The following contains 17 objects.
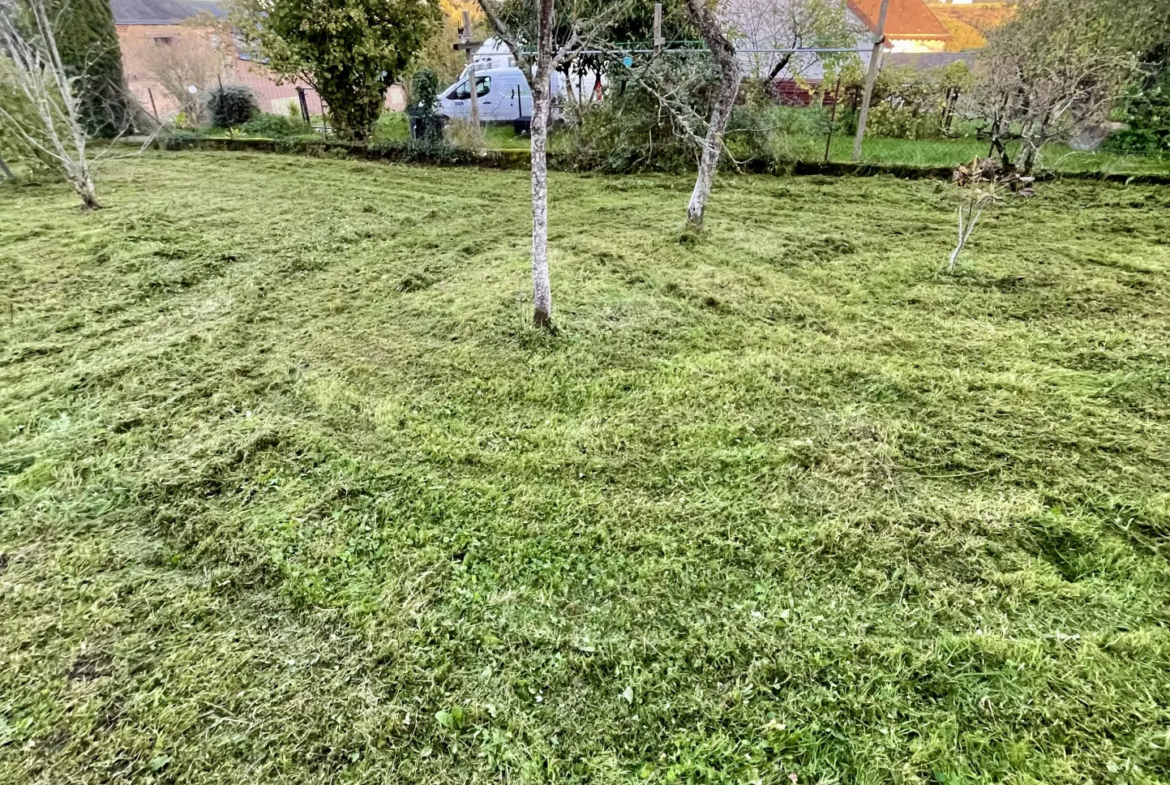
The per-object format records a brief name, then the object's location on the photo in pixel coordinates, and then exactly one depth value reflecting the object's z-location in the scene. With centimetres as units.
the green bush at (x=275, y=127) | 1094
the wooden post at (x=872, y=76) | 674
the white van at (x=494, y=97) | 1082
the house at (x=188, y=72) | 1206
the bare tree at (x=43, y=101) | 579
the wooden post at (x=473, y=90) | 877
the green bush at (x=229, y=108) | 1177
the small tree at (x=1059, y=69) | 609
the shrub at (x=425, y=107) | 890
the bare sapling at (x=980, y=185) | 418
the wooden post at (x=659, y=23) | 688
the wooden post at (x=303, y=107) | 1045
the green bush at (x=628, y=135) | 759
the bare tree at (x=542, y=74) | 283
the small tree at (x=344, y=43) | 873
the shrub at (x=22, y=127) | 684
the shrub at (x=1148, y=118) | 655
